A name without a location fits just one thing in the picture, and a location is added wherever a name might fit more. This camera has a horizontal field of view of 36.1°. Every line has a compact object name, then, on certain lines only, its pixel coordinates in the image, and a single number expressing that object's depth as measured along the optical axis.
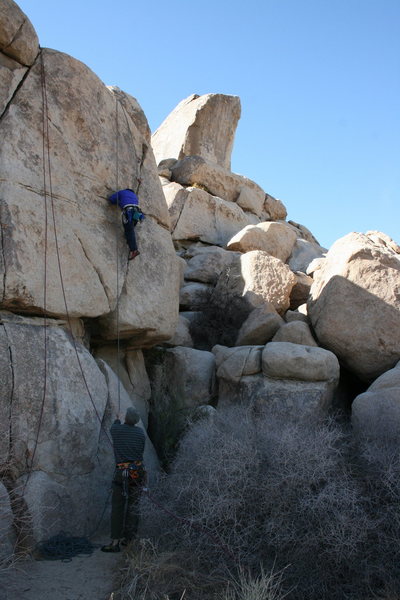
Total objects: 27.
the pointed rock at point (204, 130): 19.94
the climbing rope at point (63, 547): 6.48
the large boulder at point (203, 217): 16.39
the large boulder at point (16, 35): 8.46
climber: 9.20
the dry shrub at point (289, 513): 5.84
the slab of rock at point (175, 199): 16.34
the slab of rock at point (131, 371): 9.80
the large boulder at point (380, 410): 7.54
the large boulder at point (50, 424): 6.91
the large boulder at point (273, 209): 20.91
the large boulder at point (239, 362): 9.73
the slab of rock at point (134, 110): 11.21
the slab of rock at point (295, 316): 11.61
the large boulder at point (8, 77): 8.37
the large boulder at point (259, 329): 11.23
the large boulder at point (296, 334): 10.56
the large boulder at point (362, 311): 10.12
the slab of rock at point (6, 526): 6.07
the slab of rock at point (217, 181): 18.05
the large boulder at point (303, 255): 16.61
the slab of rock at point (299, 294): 13.43
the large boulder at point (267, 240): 15.10
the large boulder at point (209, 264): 13.84
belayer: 6.80
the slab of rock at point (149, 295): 9.24
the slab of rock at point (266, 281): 12.16
